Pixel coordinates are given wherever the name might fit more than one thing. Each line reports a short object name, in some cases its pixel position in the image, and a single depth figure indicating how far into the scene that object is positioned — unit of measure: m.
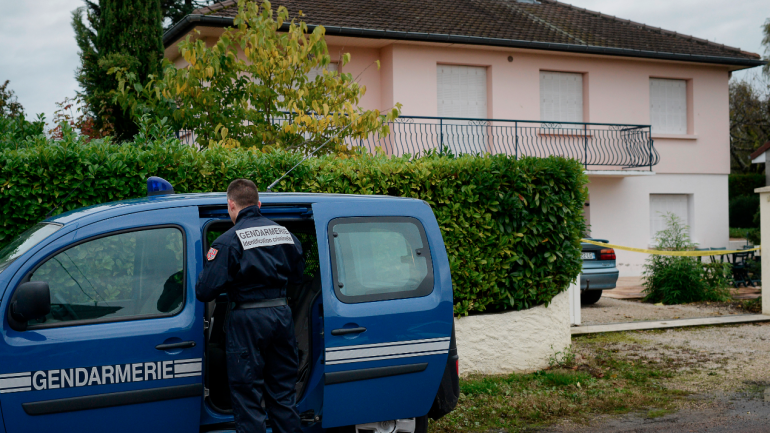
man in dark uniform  3.66
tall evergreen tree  10.76
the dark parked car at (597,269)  11.92
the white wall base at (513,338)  6.88
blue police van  3.38
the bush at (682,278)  12.04
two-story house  16.64
